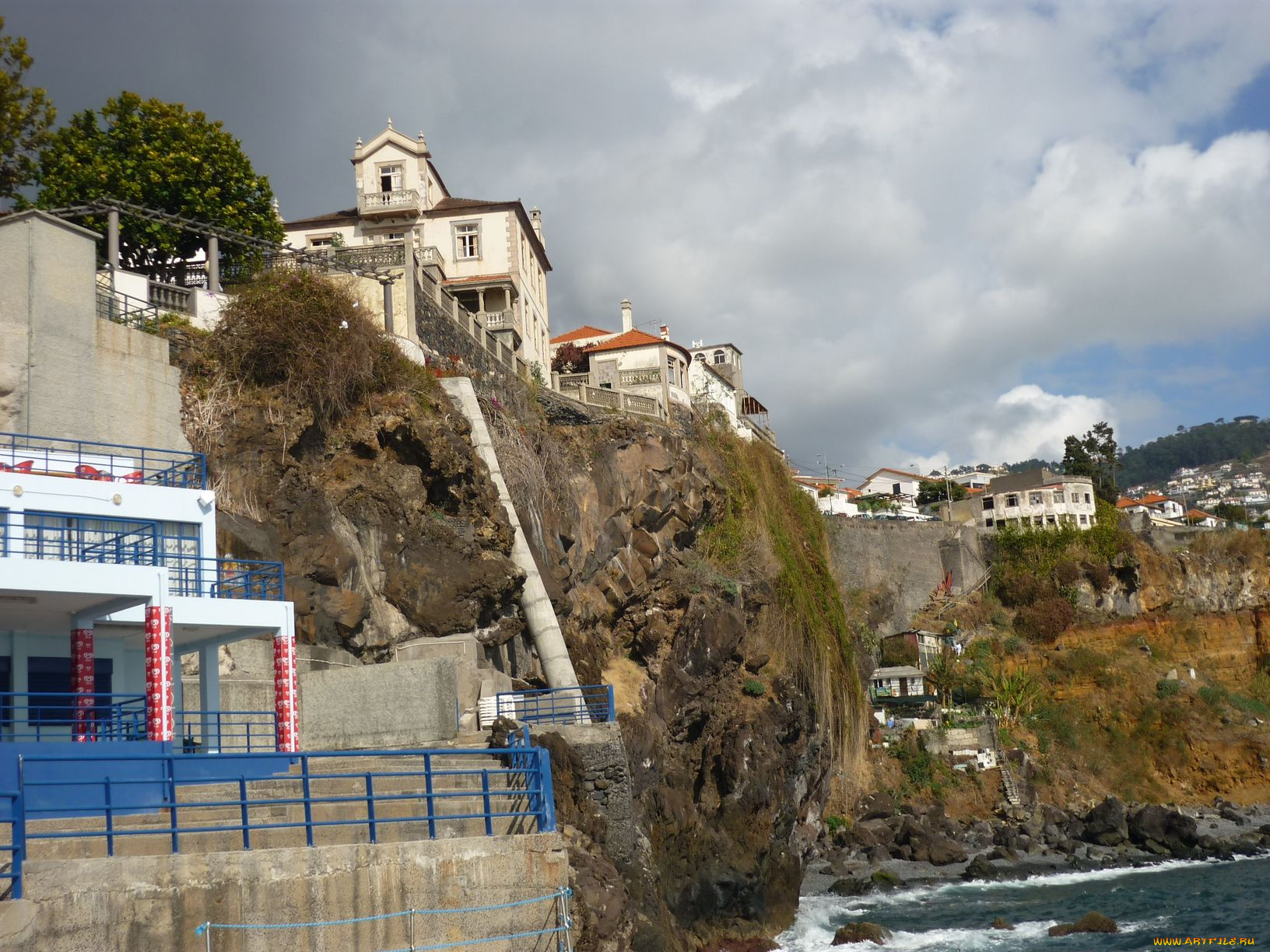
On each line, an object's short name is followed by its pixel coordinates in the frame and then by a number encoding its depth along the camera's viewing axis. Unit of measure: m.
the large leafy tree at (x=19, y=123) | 28.61
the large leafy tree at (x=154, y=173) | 30.88
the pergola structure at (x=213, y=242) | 26.91
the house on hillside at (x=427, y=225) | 45.09
